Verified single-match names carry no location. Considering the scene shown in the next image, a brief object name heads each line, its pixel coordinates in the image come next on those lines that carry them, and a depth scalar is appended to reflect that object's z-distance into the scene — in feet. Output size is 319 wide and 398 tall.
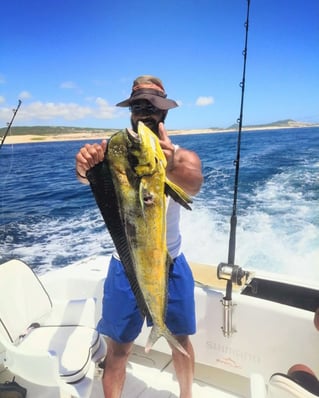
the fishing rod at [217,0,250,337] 7.94
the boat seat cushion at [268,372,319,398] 3.74
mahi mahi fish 3.69
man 5.54
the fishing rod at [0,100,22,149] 11.21
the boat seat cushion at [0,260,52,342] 7.84
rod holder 8.13
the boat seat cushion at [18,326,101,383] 7.27
